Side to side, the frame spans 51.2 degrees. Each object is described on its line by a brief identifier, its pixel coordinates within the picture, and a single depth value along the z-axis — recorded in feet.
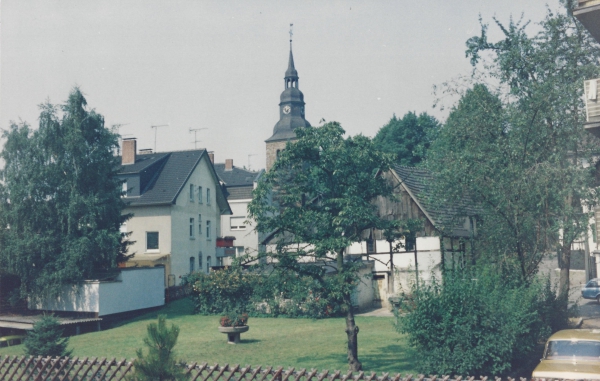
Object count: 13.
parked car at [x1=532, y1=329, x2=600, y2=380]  41.24
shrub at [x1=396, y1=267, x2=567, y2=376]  46.60
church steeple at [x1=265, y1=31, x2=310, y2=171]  264.31
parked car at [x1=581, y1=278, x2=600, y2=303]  118.11
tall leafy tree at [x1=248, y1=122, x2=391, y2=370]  51.65
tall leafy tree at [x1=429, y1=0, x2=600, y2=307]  65.77
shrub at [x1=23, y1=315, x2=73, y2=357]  50.62
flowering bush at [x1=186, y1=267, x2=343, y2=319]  103.14
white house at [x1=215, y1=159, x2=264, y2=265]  215.10
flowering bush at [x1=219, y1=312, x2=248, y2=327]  74.28
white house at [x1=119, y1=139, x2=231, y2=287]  148.36
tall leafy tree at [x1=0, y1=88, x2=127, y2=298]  102.73
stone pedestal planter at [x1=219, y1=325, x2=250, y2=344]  73.79
